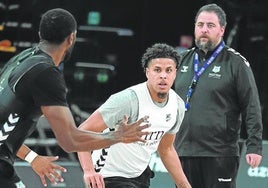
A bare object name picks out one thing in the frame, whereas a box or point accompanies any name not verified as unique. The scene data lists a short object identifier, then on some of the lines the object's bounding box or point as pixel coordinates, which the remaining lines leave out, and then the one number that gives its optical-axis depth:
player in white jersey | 10.56
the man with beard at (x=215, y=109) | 12.08
